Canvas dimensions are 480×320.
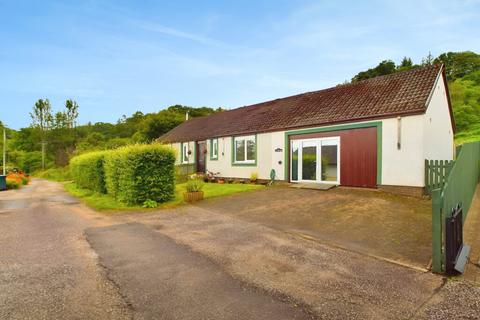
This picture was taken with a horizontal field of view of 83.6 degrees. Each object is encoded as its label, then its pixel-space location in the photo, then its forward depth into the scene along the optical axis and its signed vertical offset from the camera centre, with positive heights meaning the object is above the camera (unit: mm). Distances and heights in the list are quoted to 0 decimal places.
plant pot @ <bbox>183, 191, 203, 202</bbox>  10969 -1676
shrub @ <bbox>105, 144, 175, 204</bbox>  10250 -700
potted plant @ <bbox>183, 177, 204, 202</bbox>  10984 -1527
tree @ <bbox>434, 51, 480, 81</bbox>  41650 +14381
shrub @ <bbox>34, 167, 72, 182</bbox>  32134 -2466
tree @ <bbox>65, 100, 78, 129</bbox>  48219 +7986
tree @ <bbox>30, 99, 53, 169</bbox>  46719 +7017
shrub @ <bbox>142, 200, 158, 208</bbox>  10117 -1832
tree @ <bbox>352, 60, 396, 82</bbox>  38275 +12255
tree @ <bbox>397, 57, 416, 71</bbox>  38359 +13723
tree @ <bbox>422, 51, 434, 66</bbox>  47128 +17013
